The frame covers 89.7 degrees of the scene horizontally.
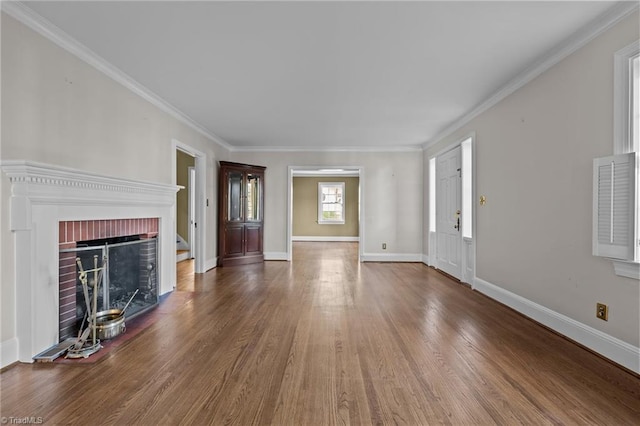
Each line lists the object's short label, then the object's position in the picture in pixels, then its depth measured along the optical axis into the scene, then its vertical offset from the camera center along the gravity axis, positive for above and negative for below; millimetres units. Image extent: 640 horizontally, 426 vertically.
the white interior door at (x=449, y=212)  5152 -35
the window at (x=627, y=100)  2203 +769
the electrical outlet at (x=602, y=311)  2367 -755
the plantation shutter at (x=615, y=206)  2100 +28
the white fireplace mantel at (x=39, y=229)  2236 -145
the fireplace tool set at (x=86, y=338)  2361 -998
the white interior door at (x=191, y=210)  7276 -15
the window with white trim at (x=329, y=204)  11883 +209
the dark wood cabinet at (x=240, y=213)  6293 -77
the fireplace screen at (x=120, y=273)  2775 -670
